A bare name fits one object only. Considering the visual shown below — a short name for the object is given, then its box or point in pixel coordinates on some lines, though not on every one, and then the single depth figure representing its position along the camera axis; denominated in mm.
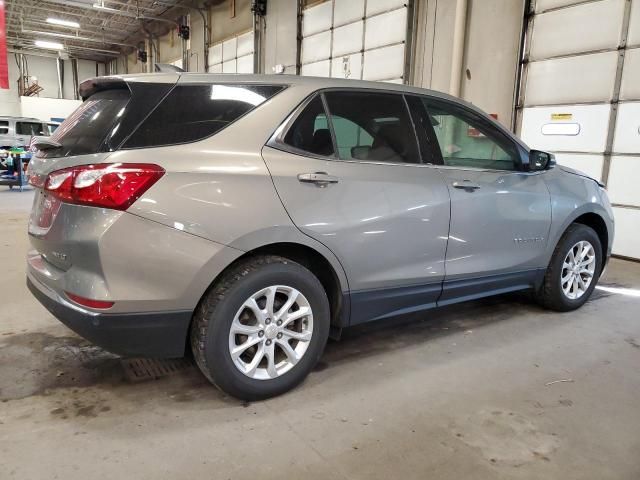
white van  14766
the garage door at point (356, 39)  8602
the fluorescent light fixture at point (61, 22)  15358
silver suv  1904
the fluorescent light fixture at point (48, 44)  19344
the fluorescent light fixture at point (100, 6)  13770
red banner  11422
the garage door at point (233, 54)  12578
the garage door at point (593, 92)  5848
